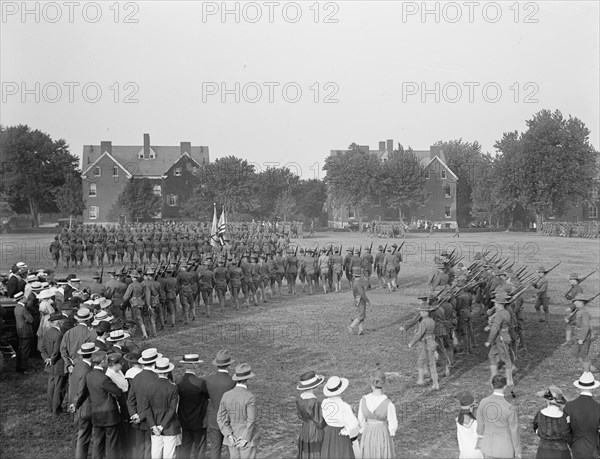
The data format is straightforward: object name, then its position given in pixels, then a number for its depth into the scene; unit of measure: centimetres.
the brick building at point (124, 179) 6169
